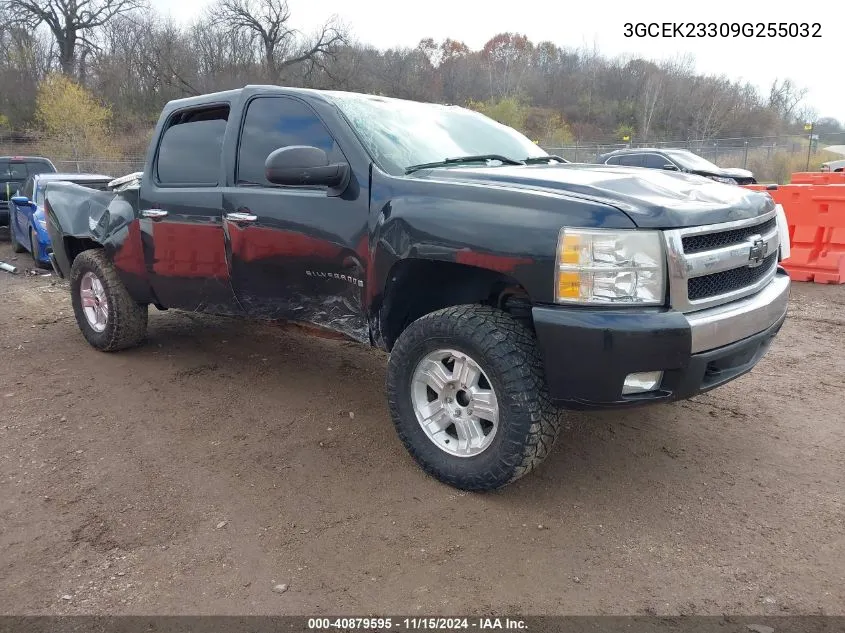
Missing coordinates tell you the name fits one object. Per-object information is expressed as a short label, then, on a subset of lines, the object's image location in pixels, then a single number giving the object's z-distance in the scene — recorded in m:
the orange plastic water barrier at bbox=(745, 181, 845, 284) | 7.80
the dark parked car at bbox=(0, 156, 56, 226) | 13.03
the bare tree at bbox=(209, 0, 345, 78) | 56.47
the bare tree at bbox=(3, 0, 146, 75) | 50.16
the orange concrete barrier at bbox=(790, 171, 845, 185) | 12.23
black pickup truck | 2.63
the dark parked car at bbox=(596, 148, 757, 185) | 12.12
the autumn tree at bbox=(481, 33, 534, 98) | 75.69
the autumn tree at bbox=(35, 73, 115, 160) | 33.56
